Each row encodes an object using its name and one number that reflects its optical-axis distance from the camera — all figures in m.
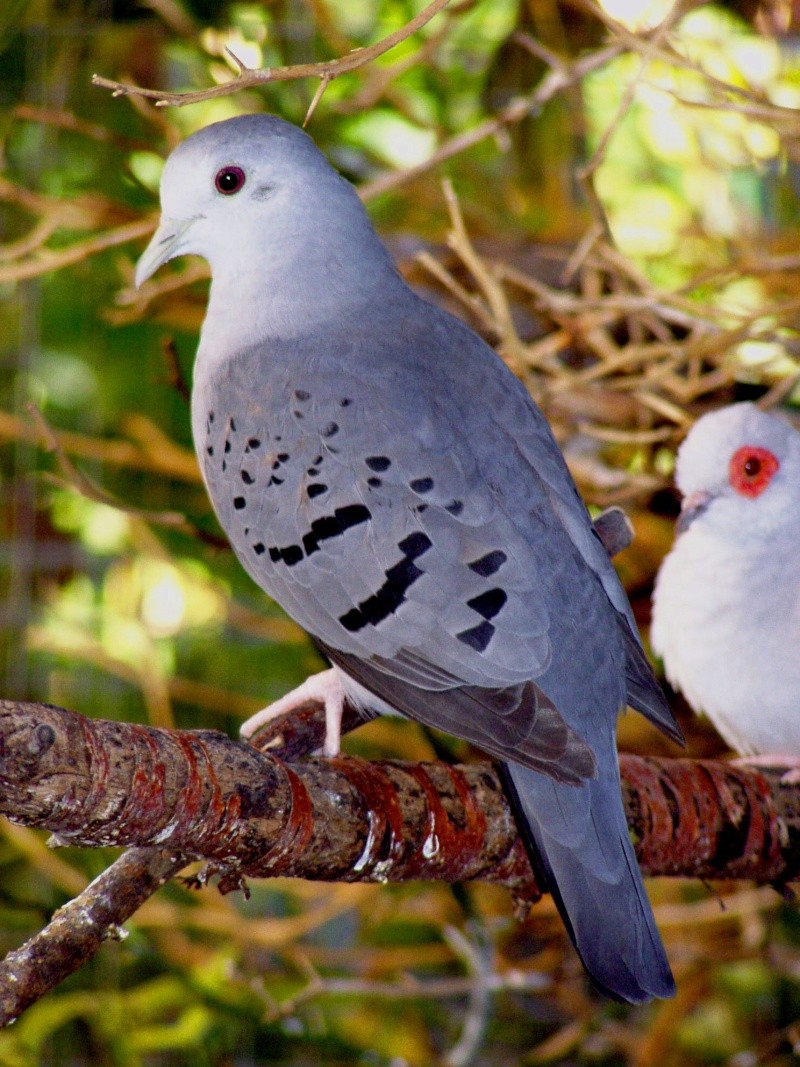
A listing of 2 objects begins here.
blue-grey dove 2.91
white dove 3.00
